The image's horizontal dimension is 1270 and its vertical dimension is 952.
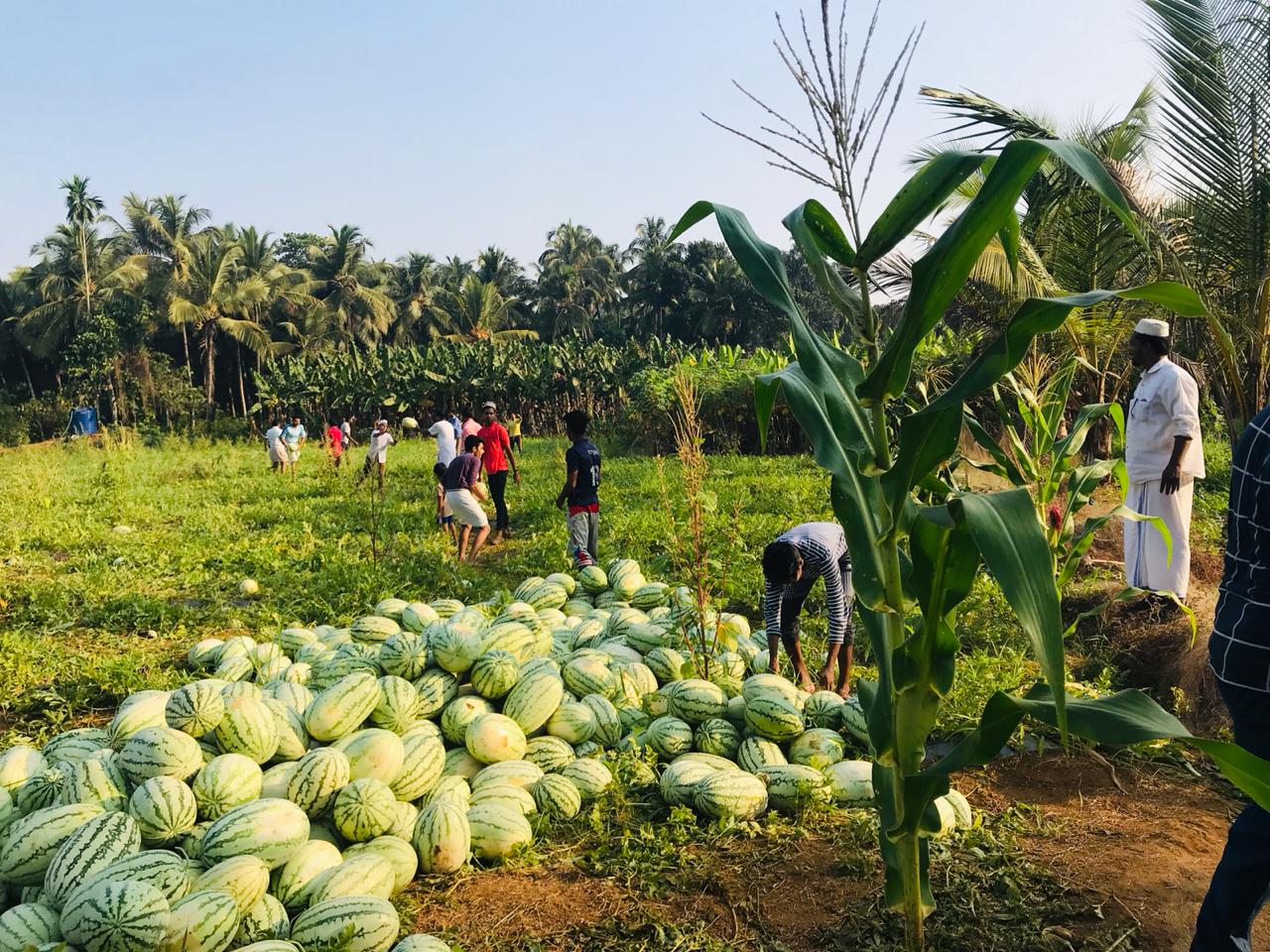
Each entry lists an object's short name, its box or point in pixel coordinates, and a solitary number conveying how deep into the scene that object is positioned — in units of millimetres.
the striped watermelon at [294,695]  4301
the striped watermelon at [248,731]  3812
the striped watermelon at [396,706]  4184
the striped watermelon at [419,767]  3854
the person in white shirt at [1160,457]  6086
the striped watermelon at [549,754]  4230
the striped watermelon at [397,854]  3316
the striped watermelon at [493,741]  4152
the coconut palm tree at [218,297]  40938
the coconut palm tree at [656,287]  49781
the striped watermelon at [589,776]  4020
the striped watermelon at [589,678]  4863
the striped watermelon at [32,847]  3180
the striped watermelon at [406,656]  4688
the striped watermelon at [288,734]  3956
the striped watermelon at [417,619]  5699
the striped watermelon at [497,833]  3586
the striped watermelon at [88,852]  2961
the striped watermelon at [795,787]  3902
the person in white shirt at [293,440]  21248
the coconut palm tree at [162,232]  44469
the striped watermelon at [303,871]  3125
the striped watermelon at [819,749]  4215
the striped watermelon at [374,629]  5668
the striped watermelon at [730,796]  3781
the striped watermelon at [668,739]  4367
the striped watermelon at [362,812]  3482
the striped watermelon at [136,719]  3968
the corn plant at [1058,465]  4570
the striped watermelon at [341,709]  4031
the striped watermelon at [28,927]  2766
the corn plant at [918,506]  1893
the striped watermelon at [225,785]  3486
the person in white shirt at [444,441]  13539
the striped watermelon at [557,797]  3850
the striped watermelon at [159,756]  3574
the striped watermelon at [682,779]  3924
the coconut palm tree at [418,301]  51250
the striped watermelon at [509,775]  3926
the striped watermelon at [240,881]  2969
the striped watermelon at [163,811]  3334
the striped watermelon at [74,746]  3936
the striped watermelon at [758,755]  4184
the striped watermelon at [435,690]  4457
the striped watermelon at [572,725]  4457
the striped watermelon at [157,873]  2898
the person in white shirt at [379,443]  15023
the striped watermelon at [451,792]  3633
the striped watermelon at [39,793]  3549
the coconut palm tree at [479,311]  48156
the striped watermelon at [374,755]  3758
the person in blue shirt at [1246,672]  2514
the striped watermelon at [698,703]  4586
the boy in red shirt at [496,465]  11609
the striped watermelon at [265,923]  2906
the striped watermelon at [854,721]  4395
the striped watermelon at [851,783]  3977
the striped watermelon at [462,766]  4168
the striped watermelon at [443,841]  3451
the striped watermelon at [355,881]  3088
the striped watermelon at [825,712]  4578
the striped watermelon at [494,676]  4551
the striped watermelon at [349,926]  2828
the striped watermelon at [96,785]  3453
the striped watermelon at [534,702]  4414
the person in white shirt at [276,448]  20062
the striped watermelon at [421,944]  2773
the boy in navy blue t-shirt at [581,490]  8820
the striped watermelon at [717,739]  4363
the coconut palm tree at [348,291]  47438
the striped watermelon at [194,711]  3852
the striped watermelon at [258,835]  3201
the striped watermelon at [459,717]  4336
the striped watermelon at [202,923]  2752
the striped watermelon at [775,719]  4375
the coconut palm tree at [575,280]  53031
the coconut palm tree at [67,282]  41344
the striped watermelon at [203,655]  6113
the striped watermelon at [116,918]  2686
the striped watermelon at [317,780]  3576
